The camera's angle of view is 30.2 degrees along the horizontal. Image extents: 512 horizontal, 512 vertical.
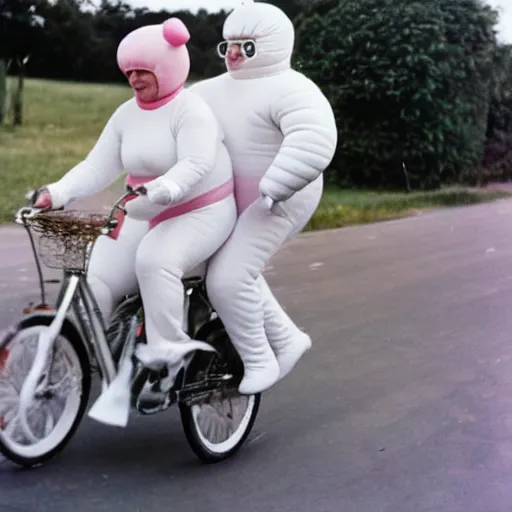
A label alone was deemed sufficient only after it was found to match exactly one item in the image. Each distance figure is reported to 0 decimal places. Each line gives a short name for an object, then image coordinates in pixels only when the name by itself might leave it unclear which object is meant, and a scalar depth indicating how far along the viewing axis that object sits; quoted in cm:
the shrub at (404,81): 788
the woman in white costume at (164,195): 301
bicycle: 300
